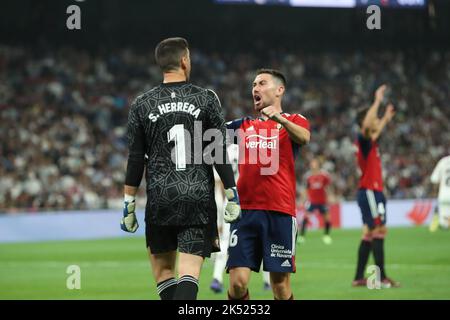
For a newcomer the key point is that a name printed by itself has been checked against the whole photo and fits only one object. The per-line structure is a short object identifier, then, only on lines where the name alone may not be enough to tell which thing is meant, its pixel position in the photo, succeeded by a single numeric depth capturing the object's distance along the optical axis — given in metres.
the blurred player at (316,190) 25.08
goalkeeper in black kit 7.50
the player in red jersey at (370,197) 13.34
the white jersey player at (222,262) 12.76
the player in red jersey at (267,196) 8.38
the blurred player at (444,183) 21.11
